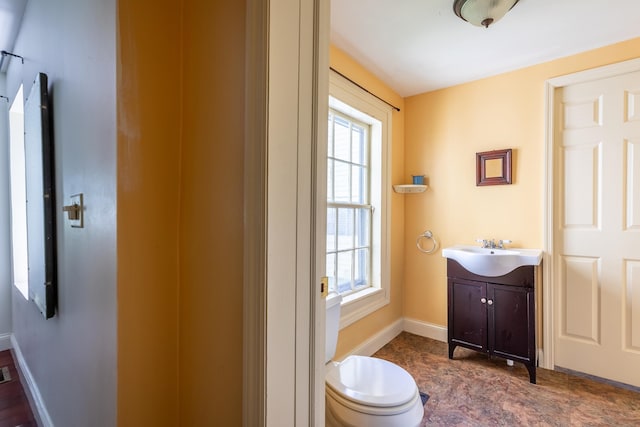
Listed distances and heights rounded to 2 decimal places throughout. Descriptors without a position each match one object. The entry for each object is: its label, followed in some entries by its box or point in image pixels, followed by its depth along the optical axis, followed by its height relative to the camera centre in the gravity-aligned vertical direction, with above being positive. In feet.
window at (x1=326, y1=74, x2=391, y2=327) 6.95 +0.33
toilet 3.60 -2.45
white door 6.22 -0.37
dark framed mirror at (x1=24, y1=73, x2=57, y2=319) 4.11 +0.25
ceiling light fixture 4.83 +3.48
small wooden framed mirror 7.50 +1.19
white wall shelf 8.43 +0.70
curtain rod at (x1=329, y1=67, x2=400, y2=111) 6.40 +3.10
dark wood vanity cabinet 6.33 -2.36
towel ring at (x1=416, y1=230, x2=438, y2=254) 8.64 -0.90
